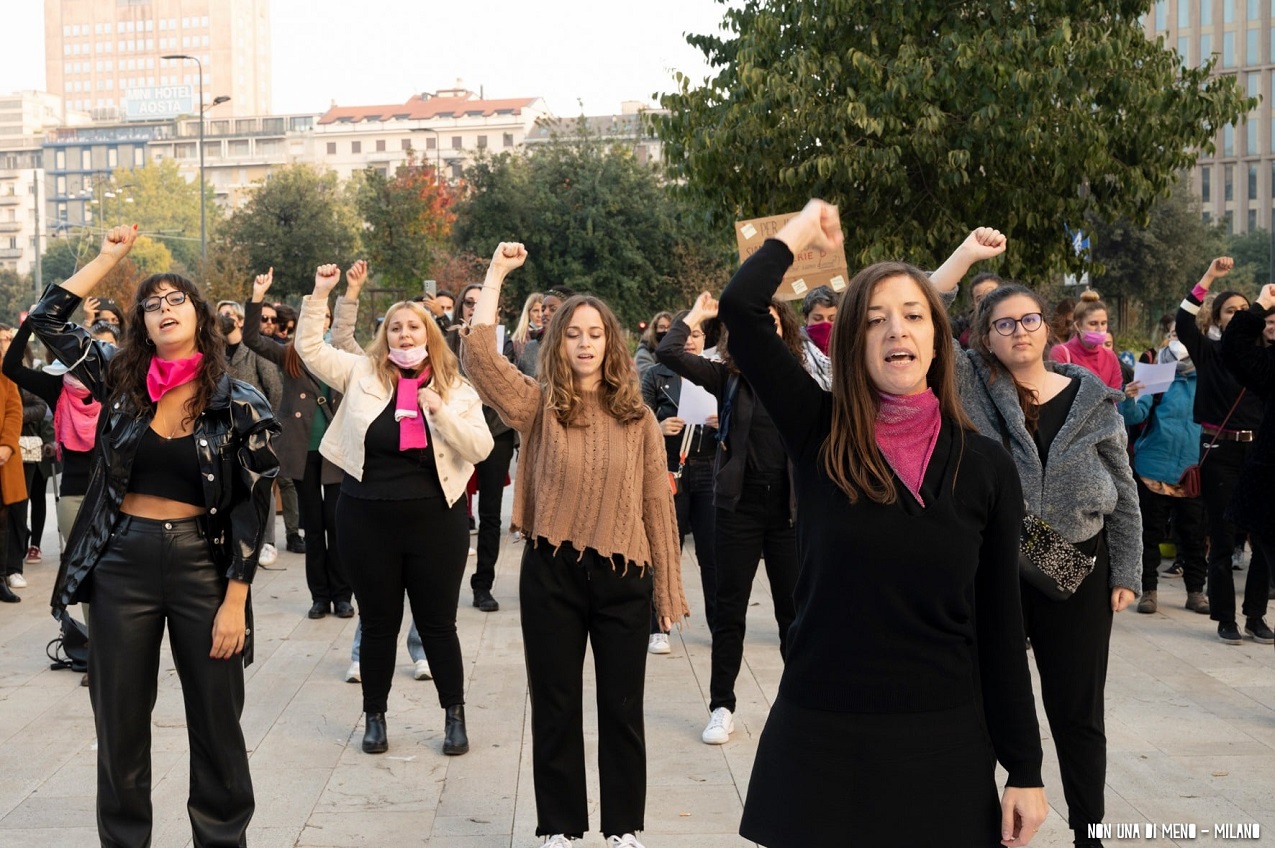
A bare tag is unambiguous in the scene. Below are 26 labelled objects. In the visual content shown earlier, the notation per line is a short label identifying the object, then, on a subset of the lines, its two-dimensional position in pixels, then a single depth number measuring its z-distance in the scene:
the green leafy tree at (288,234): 49.53
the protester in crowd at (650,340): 11.91
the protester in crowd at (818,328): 7.01
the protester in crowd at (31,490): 11.51
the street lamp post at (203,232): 44.16
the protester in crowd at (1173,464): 10.08
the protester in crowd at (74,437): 9.38
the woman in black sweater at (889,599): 2.88
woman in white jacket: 6.41
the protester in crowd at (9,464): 10.14
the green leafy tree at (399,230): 42.19
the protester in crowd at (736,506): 6.75
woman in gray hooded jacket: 4.71
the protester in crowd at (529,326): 11.70
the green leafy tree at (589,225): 39.28
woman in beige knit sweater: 4.93
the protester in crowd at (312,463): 9.23
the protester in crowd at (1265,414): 6.51
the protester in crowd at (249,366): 11.54
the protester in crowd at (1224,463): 8.98
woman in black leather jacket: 4.46
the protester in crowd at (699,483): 7.77
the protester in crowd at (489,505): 10.23
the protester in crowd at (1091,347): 8.78
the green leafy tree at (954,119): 14.74
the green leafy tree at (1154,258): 39.53
